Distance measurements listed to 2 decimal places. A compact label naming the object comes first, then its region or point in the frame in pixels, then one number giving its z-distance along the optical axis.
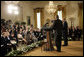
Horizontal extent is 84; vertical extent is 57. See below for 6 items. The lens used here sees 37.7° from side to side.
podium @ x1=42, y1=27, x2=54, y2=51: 5.29
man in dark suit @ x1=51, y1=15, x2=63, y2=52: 5.12
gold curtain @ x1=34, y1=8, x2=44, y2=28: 12.03
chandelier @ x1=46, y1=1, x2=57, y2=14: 8.27
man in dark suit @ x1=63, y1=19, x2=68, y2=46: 6.34
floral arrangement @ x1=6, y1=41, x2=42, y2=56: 4.65
